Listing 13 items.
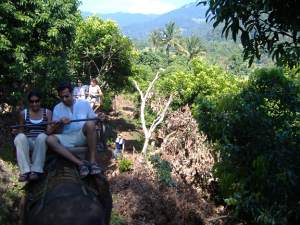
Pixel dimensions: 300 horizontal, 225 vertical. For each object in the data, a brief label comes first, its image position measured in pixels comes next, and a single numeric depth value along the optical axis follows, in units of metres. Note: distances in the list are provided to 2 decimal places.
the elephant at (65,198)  3.43
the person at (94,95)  9.24
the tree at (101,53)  17.22
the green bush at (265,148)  4.05
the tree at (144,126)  12.36
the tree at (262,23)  2.82
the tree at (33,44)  9.62
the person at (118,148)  13.17
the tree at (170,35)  56.36
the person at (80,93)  8.91
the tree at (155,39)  58.81
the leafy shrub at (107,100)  17.16
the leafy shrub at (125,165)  11.83
